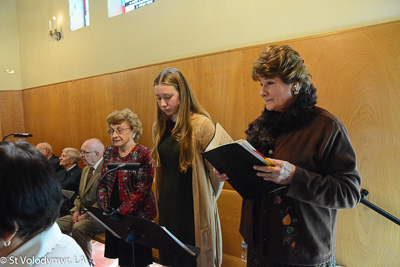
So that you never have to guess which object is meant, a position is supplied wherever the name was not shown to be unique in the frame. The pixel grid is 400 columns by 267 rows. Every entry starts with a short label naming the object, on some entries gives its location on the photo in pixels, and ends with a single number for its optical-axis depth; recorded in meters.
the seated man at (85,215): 2.86
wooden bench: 2.66
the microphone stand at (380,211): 2.05
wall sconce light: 5.05
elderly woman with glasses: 2.18
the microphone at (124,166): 1.41
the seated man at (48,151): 4.30
